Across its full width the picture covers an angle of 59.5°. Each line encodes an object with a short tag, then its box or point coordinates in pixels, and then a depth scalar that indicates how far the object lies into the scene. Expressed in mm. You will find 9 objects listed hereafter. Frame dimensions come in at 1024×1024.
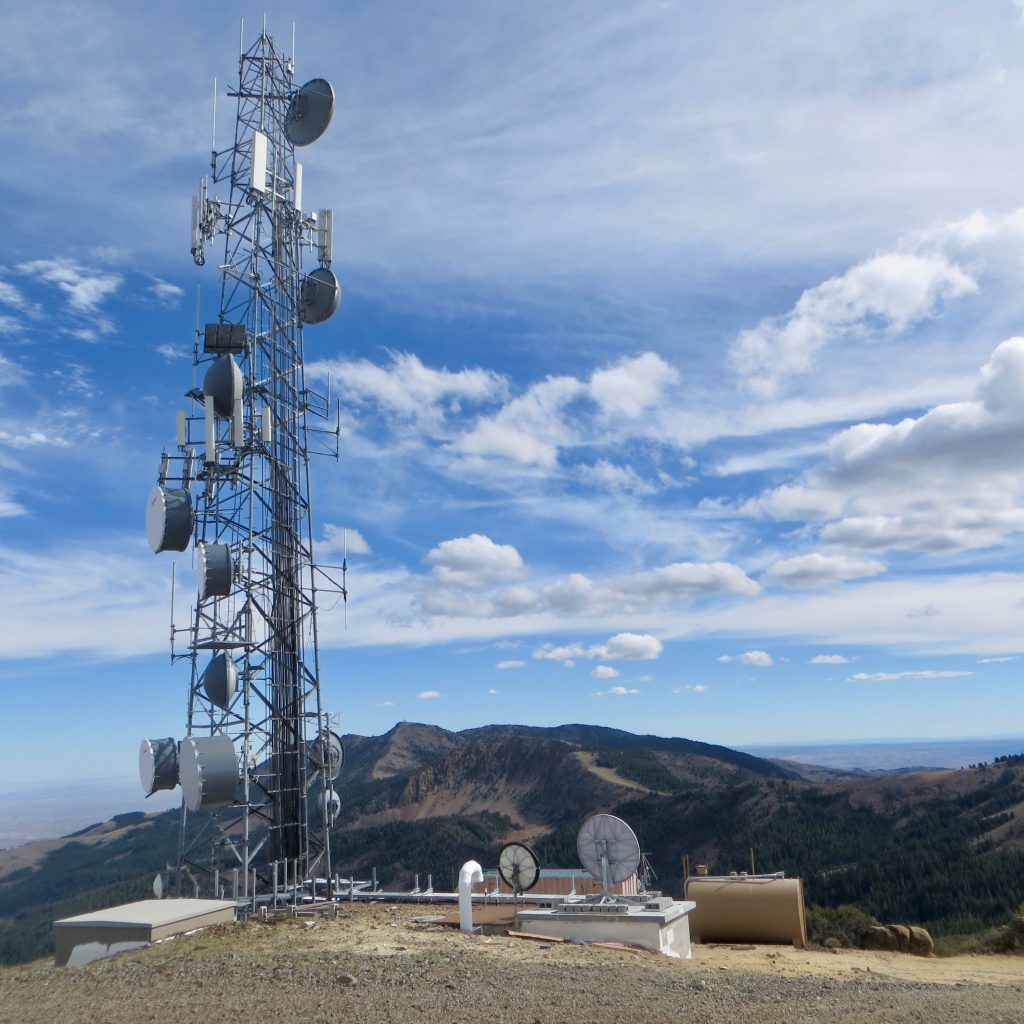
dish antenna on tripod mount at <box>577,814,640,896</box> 20391
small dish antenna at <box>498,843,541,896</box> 21781
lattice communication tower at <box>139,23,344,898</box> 20703
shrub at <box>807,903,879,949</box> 27014
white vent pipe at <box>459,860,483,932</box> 18766
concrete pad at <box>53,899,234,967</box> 15992
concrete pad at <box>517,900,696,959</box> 18094
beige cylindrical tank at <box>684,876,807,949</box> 22828
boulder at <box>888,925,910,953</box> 25250
